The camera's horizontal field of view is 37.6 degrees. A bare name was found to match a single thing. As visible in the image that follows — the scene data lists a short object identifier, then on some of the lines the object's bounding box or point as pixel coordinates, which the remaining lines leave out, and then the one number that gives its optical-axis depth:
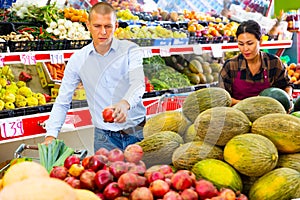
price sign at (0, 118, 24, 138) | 3.53
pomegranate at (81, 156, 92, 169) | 1.51
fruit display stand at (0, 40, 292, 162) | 3.58
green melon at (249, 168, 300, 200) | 1.53
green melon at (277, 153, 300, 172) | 1.66
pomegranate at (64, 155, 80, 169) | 1.56
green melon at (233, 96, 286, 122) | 1.88
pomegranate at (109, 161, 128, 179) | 1.44
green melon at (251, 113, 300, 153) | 1.71
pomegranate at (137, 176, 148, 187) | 1.40
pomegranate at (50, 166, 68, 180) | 1.48
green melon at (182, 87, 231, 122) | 1.92
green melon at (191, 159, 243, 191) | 1.53
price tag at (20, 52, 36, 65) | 3.78
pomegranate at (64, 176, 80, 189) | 1.41
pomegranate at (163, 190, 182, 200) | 1.32
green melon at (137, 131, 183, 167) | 1.64
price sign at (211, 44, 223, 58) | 5.20
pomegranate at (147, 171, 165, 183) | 1.41
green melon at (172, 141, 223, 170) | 1.66
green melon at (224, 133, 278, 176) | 1.58
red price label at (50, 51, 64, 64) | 3.96
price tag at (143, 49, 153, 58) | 2.31
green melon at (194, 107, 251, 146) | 1.71
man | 2.06
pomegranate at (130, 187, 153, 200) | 1.32
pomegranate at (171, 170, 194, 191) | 1.40
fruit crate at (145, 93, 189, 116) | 2.00
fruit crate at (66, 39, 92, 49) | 4.12
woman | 3.51
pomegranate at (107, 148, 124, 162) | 1.52
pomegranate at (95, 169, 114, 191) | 1.40
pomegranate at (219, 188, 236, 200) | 1.39
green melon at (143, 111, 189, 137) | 1.81
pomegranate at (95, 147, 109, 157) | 1.56
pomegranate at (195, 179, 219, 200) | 1.39
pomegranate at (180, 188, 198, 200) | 1.35
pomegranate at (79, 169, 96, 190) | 1.41
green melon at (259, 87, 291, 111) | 2.75
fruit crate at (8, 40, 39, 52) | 3.76
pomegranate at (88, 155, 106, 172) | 1.49
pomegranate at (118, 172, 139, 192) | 1.37
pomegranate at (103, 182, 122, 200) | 1.36
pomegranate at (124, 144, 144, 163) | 1.54
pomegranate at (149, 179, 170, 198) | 1.36
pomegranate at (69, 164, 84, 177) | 1.48
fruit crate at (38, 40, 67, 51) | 3.93
